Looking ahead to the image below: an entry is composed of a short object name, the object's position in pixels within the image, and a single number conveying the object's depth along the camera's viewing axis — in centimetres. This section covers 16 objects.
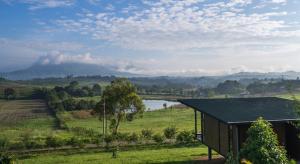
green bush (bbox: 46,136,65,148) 2870
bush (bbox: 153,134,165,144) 2984
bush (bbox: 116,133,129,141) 3039
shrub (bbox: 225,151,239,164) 1187
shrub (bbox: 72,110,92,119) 5558
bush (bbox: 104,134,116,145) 2854
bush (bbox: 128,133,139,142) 3029
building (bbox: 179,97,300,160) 1508
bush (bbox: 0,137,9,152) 2781
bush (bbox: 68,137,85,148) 2853
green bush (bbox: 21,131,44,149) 2877
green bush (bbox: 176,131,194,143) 2942
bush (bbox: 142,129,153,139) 3133
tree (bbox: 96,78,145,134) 3235
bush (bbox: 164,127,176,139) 3148
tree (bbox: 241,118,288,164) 1227
